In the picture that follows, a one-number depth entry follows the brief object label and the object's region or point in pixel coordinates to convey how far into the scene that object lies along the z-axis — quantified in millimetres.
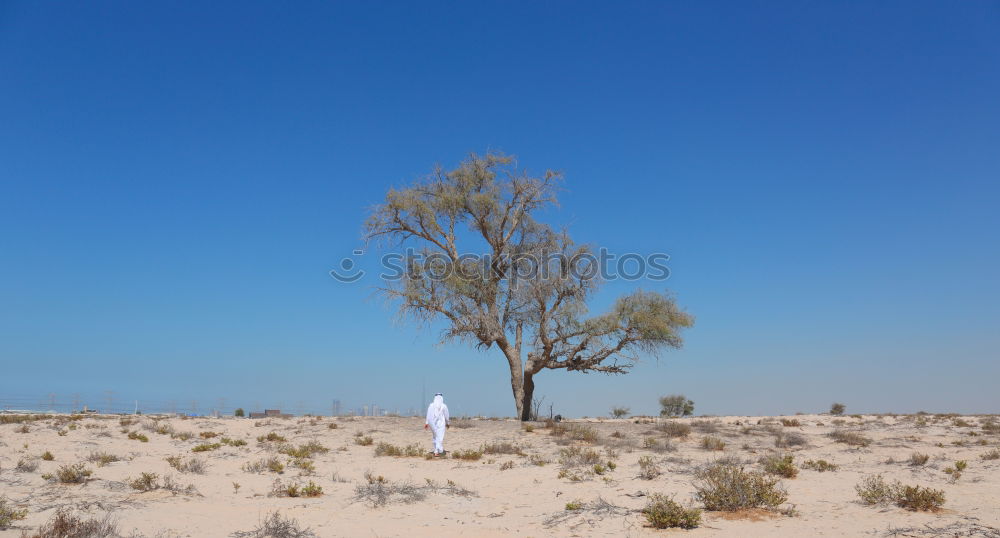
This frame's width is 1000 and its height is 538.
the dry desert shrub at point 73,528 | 7711
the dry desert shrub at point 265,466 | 14352
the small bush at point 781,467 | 12586
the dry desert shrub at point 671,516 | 8531
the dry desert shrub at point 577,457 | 15059
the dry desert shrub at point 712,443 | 18734
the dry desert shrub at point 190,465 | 14350
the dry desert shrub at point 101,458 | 15234
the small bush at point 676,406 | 57312
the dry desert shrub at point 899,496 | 8797
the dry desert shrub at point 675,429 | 21984
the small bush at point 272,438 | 21516
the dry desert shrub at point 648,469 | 12719
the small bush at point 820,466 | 13702
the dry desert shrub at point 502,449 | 17812
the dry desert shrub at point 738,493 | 9301
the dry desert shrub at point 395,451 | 17875
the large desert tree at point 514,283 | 25531
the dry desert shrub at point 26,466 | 13602
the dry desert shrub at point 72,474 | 11570
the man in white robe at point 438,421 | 18047
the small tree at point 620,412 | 54103
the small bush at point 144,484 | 11047
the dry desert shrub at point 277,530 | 8352
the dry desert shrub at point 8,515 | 8414
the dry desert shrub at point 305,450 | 17188
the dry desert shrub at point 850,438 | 19714
